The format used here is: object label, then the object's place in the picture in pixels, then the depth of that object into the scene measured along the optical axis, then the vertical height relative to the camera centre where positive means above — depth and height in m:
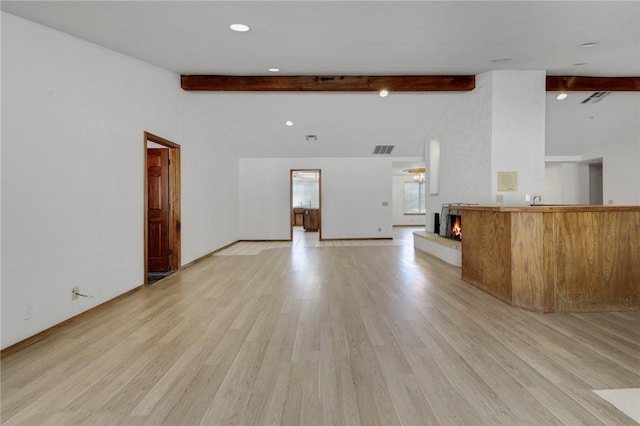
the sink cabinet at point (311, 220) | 12.86 -0.45
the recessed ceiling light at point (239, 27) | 3.42 +1.87
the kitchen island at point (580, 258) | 3.26 -0.49
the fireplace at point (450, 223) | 6.22 -0.29
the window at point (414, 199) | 15.36 +0.42
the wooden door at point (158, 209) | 5.28 -0.01
